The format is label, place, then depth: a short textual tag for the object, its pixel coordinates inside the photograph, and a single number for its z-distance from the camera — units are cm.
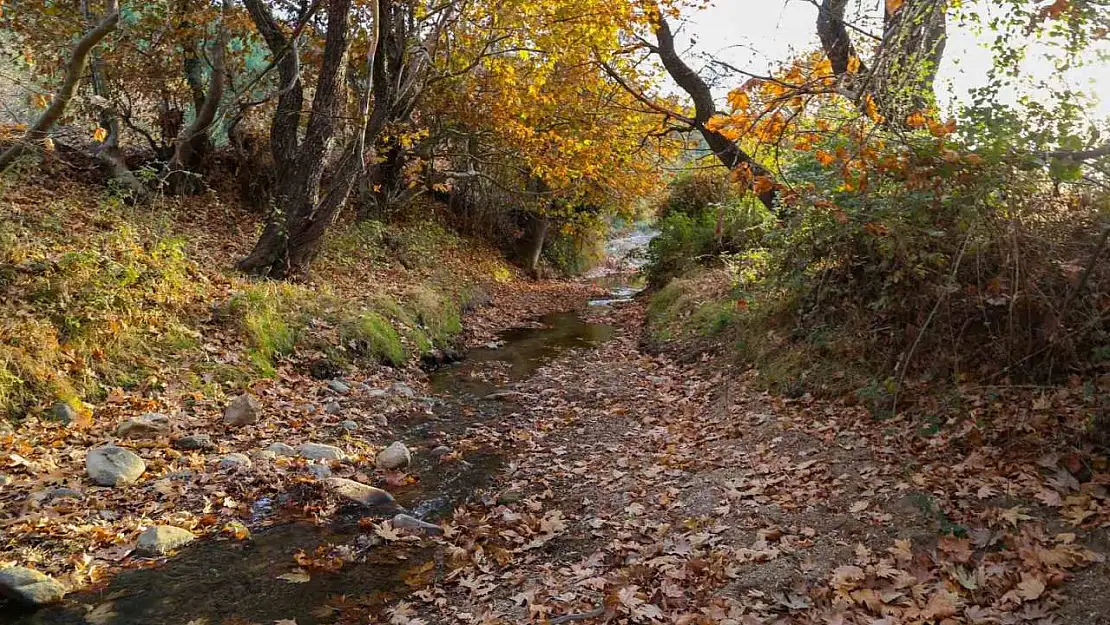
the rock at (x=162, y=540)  527
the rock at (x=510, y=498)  664
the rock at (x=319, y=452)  729
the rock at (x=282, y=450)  722
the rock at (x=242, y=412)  774
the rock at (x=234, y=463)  671
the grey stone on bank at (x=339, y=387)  949
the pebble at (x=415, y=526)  600
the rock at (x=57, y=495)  560
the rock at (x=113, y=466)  605
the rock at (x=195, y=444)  698
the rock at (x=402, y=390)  999
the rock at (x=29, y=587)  451
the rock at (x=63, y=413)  676
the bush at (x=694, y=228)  1630
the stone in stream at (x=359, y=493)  646
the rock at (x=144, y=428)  690
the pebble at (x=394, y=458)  749
